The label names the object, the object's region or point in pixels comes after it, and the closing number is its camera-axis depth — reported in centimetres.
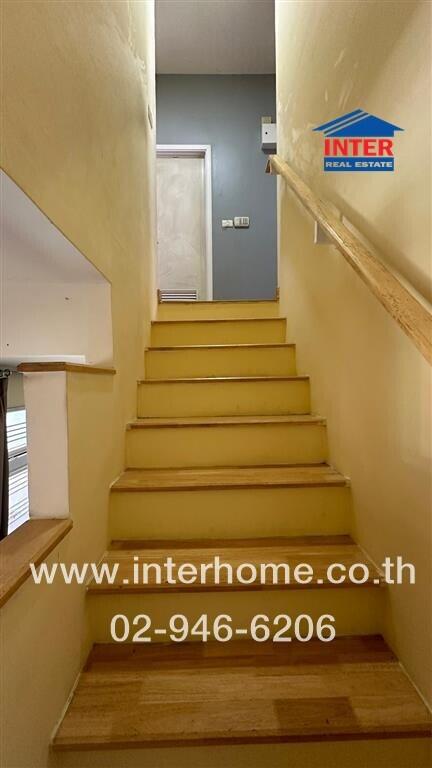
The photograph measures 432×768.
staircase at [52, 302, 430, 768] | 96
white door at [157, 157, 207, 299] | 446
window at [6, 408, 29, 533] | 270
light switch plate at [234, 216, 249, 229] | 432
